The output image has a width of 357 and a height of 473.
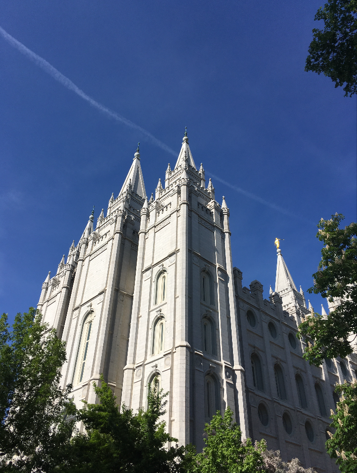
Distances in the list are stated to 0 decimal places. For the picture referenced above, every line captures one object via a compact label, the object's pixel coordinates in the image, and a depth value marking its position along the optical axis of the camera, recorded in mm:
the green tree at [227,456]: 14897
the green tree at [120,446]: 14156
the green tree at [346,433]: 13375
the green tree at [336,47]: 14344
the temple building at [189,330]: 24953
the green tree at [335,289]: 14430
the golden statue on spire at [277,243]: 57812
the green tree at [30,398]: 14082
